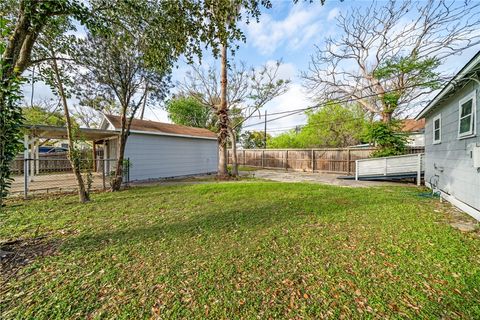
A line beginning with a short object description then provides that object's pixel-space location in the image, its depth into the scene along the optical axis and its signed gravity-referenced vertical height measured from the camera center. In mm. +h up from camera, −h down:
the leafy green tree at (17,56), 2471 +1447
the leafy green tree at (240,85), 12969 +4821
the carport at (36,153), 7304 +218
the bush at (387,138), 9984 +988
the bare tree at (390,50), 10820 +6738
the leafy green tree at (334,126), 18422 +2957
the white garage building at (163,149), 10258 +482
